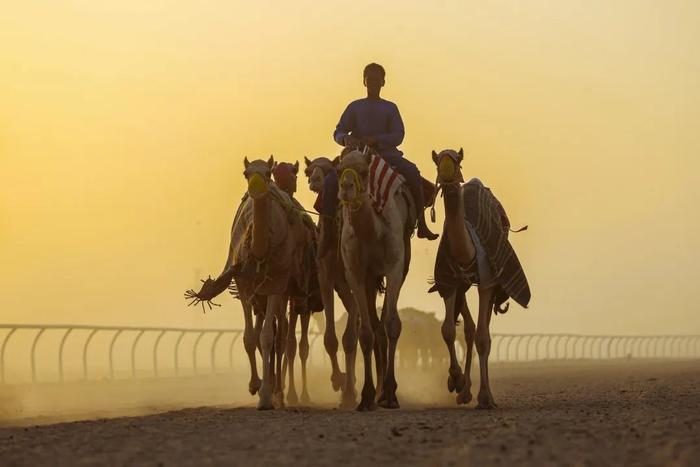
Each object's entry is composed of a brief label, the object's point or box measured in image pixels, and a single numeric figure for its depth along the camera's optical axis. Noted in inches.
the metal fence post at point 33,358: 1478.8
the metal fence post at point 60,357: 1536.7
